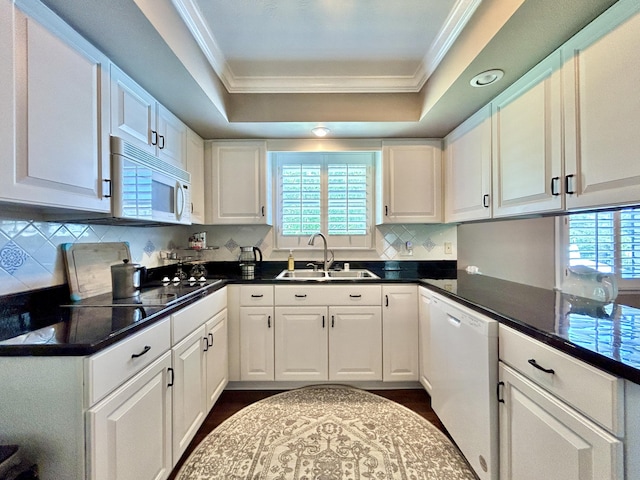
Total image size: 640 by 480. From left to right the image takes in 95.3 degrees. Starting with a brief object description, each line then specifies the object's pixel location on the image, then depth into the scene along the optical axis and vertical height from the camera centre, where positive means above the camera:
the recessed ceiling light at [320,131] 2.38 +0.91
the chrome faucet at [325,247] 2.68 -0.06
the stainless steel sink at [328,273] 2.69 -0.31
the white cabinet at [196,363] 1.48 -0.73
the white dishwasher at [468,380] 1.26 -0.71
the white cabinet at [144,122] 1.48 +0.72
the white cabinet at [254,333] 2.29 -0.73
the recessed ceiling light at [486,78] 1.58 +0.90
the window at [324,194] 2.91 +0.47
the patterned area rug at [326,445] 1.51 -1.19
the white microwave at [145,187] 1.42 +0.31
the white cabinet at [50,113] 0.96 +0.49
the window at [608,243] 1.55 -0.02
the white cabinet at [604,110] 1.04 +0.51
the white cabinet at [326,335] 2.28 -0.74
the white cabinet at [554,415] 0.77 -0.56
